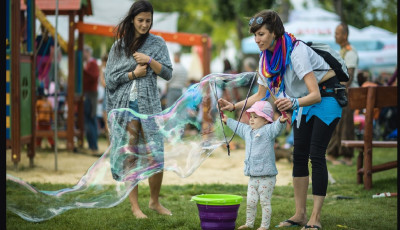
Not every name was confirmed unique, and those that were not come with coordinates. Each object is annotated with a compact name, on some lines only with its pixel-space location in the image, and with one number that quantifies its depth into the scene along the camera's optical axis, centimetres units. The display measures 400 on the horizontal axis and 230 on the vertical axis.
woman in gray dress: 828
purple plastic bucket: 719
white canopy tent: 2298
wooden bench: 1111
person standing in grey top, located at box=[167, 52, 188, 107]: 2003
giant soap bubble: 765
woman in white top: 725
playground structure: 1290
